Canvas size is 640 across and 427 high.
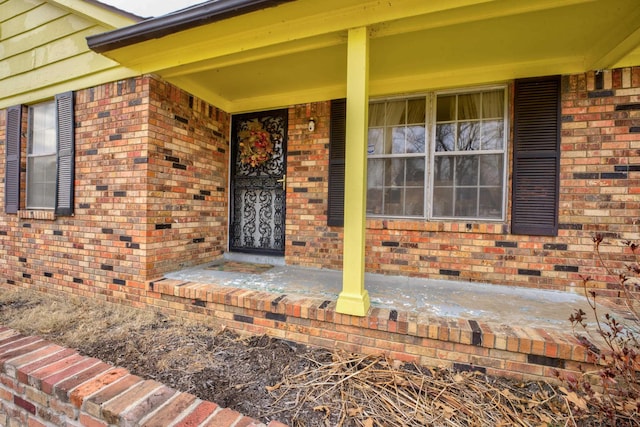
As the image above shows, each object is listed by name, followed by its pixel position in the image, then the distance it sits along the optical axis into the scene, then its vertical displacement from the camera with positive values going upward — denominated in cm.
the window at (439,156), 295 +63
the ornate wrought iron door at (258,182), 378 +38
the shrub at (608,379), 134 -86
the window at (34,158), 361 +61
